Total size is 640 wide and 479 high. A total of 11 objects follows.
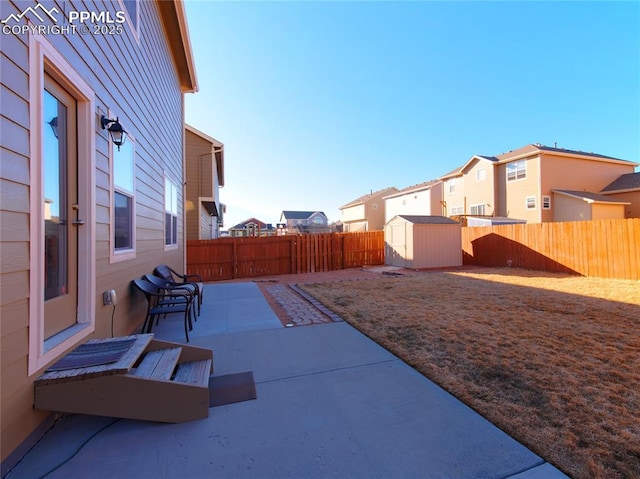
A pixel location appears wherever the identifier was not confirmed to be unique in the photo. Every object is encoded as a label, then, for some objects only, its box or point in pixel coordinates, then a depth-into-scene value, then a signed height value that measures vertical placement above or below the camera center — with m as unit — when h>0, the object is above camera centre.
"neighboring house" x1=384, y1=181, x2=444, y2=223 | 25.50 +4.08
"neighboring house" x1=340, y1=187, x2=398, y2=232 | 32.88 +3.75
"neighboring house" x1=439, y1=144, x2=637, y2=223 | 17.94 +4.27
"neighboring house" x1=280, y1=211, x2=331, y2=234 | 41.19 +3.68
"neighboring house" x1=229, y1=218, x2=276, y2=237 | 24.65 +1.64
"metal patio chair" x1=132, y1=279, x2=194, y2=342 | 3.86 -0.86
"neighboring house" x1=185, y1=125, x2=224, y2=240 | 11.91 +3.01
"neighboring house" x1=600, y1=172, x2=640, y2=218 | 17.45 +3.09
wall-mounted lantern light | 3.03 +1.31
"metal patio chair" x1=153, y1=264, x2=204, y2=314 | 5.12 -0.51
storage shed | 12.24 +0.04
